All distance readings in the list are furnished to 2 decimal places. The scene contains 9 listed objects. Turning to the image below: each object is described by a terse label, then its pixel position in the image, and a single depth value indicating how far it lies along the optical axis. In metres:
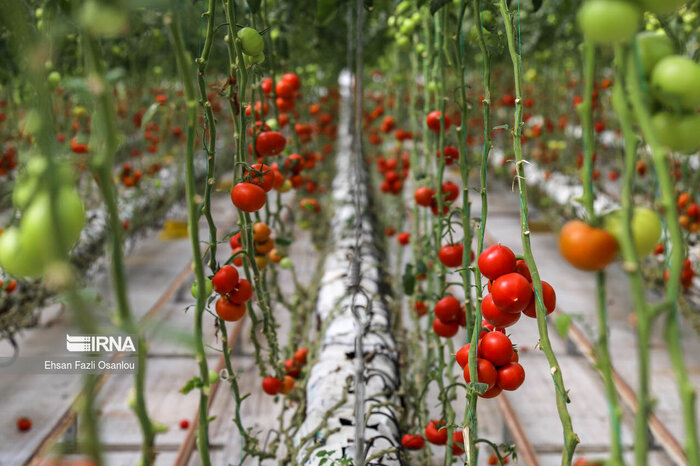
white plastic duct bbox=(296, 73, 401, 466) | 1.07
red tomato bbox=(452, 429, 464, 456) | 1.08
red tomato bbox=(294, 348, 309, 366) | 1.60
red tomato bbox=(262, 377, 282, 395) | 1.27
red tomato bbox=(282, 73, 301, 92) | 1.54
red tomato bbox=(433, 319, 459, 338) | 1.09
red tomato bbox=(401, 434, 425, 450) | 1.22
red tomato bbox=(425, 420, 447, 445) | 1.17
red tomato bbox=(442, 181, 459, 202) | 1.39
